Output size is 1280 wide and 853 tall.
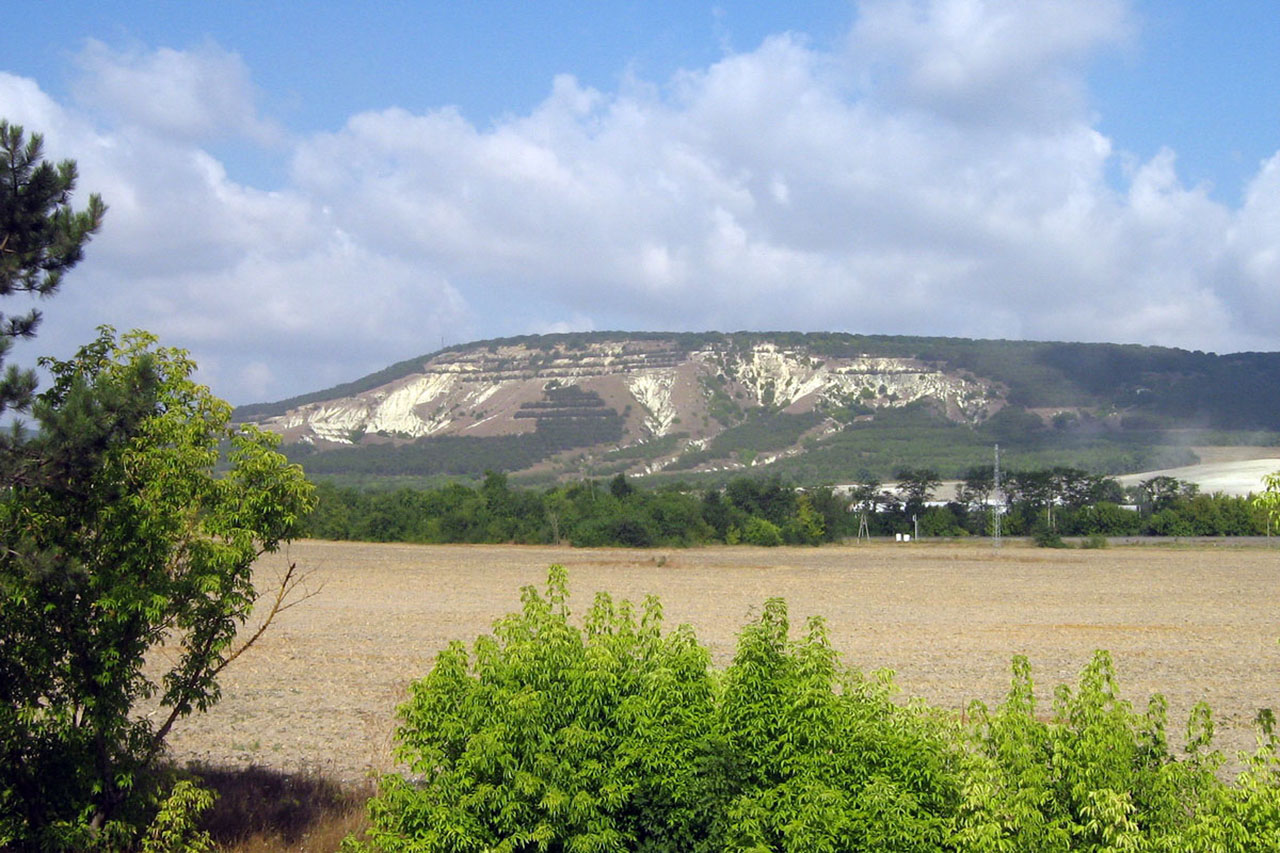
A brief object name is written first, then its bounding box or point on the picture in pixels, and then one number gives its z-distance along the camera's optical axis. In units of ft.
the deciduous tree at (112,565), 32.01
